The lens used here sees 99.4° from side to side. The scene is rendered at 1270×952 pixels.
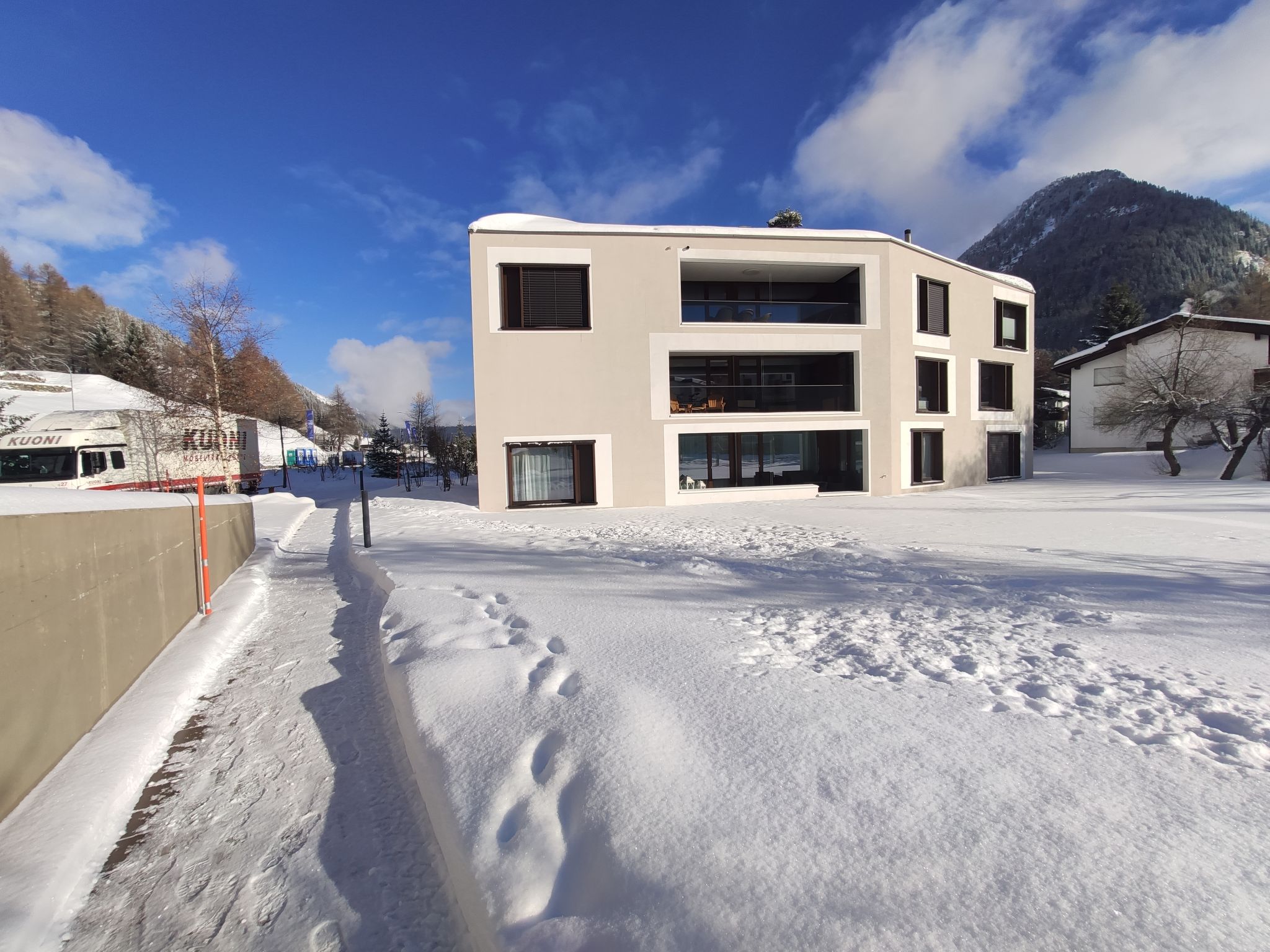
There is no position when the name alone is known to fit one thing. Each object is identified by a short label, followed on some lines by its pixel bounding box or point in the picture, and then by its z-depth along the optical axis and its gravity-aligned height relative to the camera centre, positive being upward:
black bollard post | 8.77 -1.06
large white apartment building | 13.74 +2.52
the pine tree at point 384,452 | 39.34 +0.71
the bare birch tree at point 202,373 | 17.92 +3.20
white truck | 16.04 +0.53
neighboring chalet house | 20.05 +3.86
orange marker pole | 5.73 -1.15
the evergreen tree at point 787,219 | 19.00 +8.28
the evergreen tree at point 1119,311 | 38.06 +9.54
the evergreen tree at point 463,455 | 30.67 +0.34
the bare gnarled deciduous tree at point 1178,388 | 17.36 +1.82
